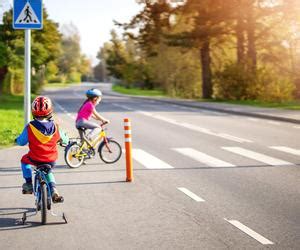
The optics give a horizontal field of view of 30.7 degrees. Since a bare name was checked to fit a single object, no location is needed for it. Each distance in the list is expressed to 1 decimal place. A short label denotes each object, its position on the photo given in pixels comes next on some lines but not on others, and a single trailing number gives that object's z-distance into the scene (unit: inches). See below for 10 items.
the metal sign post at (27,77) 520.4
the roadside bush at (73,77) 5811.5
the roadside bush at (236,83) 1476.4
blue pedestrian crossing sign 490.9
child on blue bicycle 250.2
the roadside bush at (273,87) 1390.7
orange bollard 356.5
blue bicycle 247.1
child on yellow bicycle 427.3
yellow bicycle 422.0
